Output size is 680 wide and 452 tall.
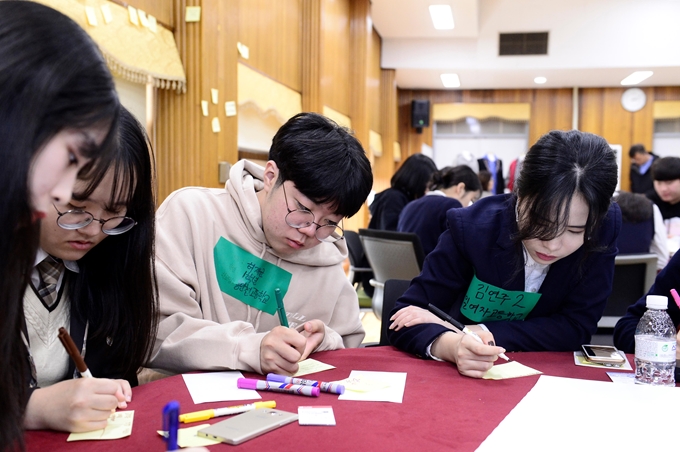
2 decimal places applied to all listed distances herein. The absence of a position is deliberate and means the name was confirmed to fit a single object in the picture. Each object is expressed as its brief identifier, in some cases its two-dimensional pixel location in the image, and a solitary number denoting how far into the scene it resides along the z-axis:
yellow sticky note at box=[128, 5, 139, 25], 3.03
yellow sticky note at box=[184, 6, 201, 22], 3.50
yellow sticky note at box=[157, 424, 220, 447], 0.90
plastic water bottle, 1.24
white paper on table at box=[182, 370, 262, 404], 1.12
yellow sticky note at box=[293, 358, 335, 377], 1.33
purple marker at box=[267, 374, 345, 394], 1.15
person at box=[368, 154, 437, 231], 4.64
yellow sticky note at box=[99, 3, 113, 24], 2.78
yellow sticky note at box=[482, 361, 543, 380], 1.32
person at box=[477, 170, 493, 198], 7.88
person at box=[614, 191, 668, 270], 3.27
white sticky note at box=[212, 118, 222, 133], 3.70
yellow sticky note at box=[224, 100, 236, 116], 3.90
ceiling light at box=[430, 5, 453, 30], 7.73
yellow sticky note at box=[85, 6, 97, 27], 2.66
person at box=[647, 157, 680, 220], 4.50
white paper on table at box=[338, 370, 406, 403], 1.13
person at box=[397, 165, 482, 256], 3.73
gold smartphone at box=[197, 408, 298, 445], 0.92
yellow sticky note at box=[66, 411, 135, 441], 0.93
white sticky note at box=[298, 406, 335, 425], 0.99
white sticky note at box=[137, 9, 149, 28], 3.10
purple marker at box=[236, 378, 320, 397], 1.13
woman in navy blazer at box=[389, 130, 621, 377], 1.51
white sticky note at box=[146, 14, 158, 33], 3.22
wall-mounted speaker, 11.02
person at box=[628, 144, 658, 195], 9.52
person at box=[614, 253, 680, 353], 1.66
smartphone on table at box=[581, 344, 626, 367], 1.43
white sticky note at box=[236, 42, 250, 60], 4.18
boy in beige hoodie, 1.49
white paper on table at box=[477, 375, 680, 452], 0.93
